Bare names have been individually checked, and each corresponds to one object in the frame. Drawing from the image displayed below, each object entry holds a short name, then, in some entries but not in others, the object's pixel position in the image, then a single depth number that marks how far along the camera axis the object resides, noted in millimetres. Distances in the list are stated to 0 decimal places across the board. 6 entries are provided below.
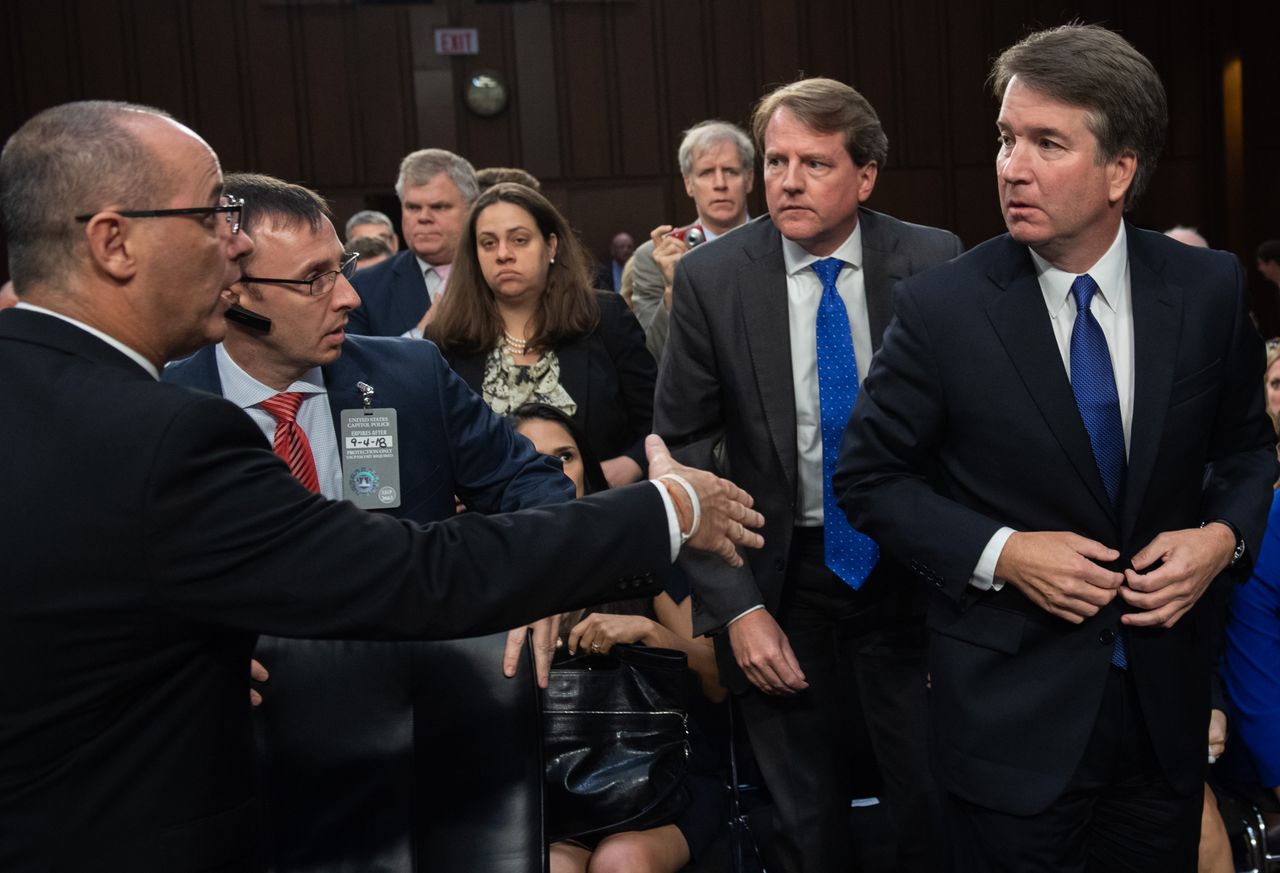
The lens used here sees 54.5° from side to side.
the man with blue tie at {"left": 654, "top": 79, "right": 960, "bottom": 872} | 2346
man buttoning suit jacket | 1708
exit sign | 8898
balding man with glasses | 1209
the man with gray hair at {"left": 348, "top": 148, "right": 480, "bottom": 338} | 4211
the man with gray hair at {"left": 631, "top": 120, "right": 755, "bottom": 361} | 4449
